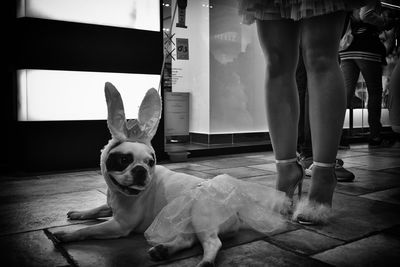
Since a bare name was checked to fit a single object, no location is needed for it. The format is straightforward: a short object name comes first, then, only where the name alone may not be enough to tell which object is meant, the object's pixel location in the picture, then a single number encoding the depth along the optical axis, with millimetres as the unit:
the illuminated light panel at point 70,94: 2848
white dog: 1166
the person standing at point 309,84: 1424
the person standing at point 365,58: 3779
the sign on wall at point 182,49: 4922
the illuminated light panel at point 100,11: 2850
